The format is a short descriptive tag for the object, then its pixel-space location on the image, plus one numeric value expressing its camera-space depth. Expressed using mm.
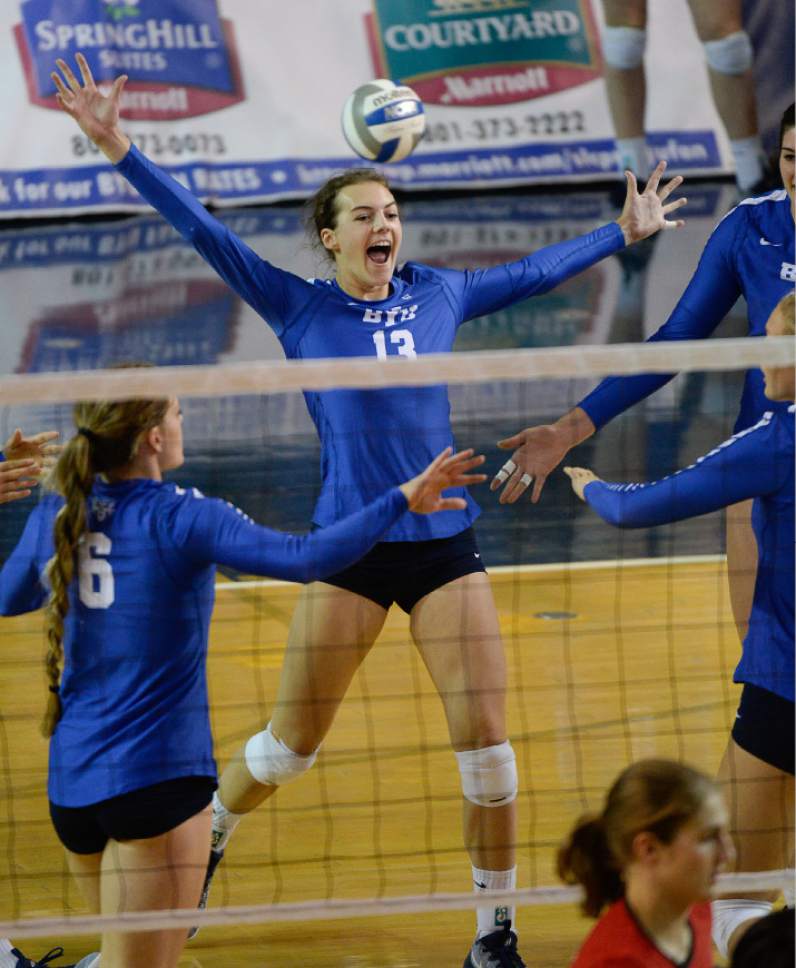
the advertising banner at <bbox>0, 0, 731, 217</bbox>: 31469
